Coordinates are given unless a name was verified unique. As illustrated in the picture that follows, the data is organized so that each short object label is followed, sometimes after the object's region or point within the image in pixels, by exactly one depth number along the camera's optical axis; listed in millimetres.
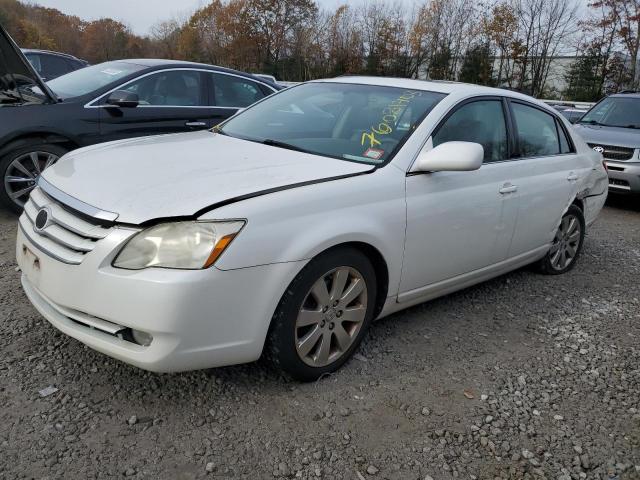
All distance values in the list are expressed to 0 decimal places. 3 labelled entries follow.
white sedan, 2336
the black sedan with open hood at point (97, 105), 4957
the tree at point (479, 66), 32344
